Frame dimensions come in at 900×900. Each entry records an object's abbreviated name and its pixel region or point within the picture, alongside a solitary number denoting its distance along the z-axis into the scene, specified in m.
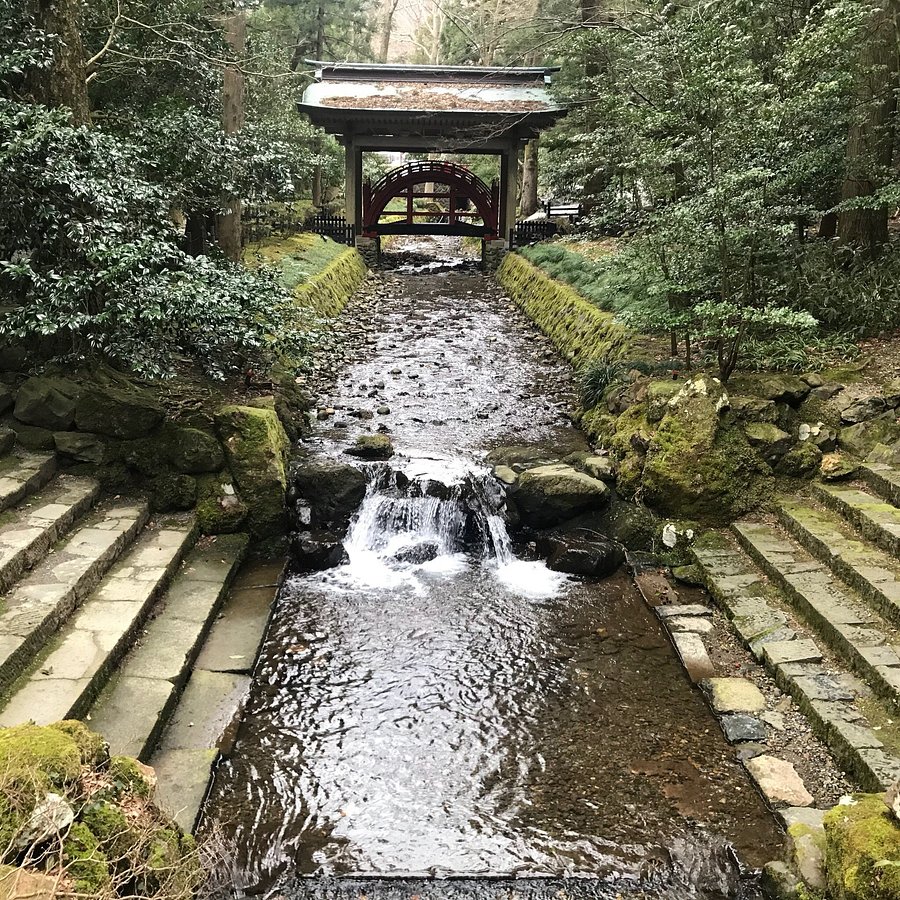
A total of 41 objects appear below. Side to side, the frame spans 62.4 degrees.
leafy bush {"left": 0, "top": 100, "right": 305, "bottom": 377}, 6.43
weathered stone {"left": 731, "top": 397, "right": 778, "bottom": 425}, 8.07
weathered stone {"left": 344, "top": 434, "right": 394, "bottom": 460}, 9.29
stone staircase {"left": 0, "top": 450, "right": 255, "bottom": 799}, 4.68
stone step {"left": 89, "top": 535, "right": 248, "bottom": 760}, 4.72
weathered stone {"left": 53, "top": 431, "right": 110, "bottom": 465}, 7.02
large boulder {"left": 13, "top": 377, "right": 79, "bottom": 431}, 6.99
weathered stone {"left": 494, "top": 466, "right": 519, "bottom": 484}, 8.60
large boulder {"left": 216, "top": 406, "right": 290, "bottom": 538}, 7.55
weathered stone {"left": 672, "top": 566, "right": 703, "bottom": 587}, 7.11
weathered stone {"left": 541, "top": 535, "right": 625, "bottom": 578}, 7.41
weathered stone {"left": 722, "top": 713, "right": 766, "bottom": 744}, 5.09
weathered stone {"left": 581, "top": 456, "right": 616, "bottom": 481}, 8.53
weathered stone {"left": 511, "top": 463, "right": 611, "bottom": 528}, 8.12
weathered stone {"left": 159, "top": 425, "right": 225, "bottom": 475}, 7.39
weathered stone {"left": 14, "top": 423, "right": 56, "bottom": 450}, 7.01
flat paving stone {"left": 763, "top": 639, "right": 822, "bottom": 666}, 5.61
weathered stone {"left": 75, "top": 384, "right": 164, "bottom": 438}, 7.14
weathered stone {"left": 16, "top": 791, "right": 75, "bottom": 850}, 2.71
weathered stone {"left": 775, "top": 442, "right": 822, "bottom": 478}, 7.79
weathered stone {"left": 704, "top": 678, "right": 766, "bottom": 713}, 5.38
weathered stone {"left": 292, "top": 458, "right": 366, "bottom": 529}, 8.18
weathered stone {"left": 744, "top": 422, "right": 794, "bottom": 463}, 7.82
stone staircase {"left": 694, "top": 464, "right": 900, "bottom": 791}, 4.89
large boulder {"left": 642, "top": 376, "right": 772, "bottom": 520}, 7.70
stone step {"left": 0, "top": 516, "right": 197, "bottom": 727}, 4.47
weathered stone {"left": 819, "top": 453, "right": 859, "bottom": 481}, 7.56
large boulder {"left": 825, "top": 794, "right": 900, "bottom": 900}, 3.34
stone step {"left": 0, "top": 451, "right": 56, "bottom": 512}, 6.21
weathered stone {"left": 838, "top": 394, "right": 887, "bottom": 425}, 7.90
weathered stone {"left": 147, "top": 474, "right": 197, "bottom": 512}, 7.31
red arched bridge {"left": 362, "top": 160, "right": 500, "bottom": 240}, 24.41
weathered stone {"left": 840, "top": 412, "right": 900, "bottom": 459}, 7.68
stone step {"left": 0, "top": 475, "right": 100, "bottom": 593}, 5.46
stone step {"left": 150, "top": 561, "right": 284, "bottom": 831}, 4.53
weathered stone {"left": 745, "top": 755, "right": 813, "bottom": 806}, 4.54
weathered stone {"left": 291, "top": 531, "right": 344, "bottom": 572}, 7.52
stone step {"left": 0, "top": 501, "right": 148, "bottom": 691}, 4.78
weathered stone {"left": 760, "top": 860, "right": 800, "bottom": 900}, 3.88
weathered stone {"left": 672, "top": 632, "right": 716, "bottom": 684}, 5.83
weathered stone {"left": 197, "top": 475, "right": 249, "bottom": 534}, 7.33
